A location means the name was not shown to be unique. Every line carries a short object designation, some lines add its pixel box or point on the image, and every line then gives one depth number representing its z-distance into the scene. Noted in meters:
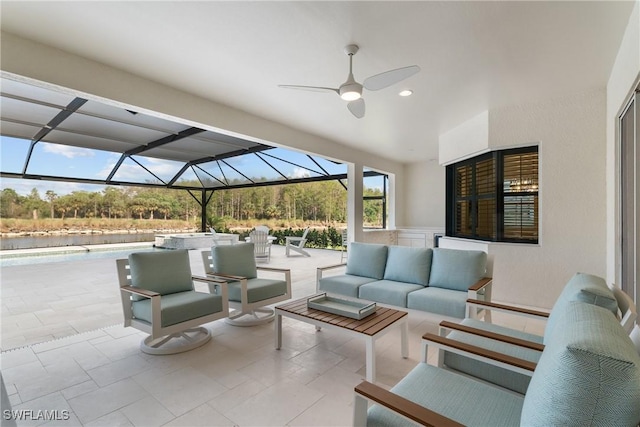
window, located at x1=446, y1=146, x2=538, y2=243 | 4.11
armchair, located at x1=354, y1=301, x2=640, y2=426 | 0.77
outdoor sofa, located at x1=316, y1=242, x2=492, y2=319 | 3.09
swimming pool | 7.92
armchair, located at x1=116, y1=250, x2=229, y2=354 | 2.66
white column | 6.43
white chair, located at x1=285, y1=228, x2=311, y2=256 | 9.09
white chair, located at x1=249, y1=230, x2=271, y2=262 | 7.89
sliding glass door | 2.51
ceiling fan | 2.37
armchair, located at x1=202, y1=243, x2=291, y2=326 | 3.34
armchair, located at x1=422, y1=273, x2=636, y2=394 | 1.52
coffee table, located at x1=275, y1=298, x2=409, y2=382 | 2.24
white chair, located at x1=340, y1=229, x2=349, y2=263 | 8.49
